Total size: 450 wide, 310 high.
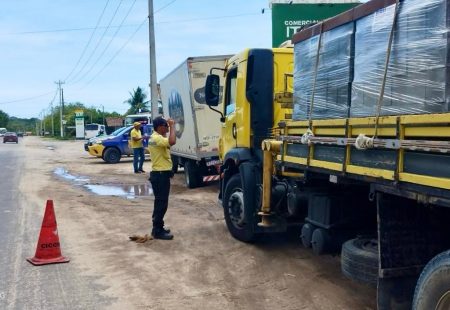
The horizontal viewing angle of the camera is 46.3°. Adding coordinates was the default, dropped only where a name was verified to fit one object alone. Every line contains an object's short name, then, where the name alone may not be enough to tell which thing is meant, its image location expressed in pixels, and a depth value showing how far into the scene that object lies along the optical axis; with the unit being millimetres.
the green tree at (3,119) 164712
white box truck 12719
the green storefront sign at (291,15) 13469
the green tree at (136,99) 79750
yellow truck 3158
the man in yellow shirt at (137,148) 18266
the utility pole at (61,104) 85438
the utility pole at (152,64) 22691
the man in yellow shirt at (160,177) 7648
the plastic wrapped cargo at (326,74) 4227
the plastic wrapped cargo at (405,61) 3125
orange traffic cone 6336
